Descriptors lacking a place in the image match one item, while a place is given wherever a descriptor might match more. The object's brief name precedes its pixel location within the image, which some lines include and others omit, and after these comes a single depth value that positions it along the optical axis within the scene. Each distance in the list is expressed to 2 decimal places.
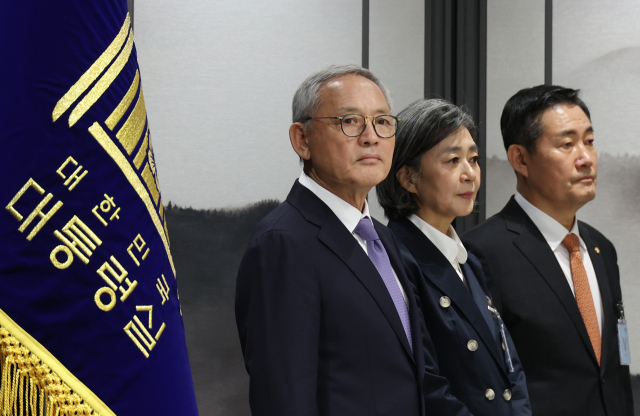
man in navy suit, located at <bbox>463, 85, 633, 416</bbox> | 3.50
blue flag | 2.82
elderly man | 3.04
